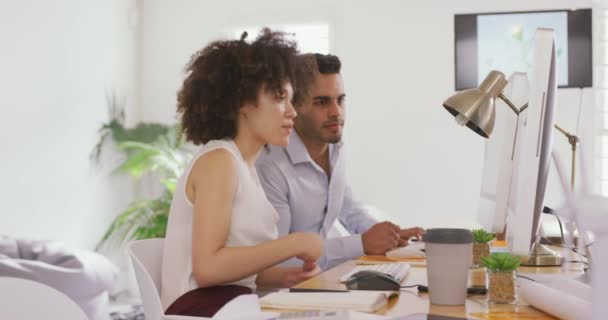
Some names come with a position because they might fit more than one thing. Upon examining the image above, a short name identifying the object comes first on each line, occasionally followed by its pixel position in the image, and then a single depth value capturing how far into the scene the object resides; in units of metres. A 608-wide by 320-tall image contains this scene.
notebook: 2.23
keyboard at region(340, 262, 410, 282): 2.64
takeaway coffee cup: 2.26
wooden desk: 2.19
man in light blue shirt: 3.34
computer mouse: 2.47
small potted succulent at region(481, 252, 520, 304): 2.26
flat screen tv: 7.45
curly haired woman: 2.58
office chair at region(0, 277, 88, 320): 1.97
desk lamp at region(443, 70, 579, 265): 2.72
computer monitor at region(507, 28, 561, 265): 2.16
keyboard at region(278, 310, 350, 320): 2.07
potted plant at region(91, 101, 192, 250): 7.26
